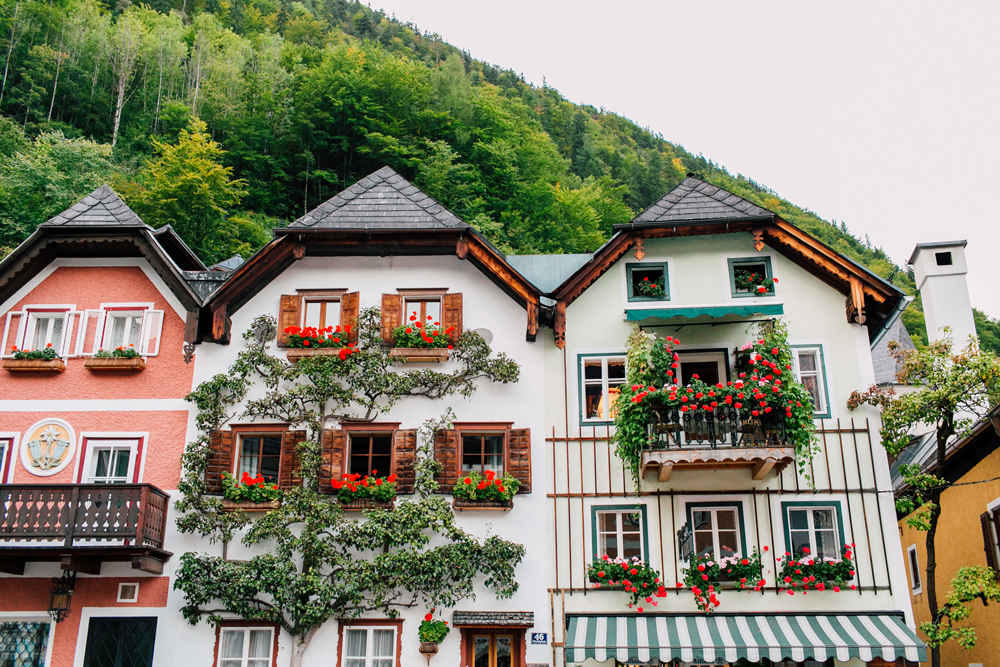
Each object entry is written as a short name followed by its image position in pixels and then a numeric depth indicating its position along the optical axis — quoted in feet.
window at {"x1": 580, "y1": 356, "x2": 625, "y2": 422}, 55.67
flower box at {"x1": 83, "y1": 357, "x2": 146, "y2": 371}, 56.39
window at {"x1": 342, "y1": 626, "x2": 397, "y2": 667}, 50.65
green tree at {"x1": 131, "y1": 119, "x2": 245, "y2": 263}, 105.70
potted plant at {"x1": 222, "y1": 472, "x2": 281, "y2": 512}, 52.85
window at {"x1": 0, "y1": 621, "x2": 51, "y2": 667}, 51.83
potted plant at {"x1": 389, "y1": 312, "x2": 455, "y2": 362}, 55.47
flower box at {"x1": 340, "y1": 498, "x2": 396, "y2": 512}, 52.47
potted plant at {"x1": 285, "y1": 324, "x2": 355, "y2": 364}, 55.52
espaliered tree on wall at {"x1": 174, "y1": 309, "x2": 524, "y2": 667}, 50.31
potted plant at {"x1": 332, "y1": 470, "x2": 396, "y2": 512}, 52.42
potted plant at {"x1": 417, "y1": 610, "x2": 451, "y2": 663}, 49.80
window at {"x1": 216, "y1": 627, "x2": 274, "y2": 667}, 51.37
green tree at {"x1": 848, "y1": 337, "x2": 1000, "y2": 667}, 48.55
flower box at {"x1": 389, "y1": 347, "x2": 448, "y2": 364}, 55.42
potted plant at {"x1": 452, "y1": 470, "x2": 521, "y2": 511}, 52.13
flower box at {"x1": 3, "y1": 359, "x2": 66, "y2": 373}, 56.54
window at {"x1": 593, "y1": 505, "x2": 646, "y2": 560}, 52.70
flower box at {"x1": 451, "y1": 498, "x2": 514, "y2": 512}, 52.16
